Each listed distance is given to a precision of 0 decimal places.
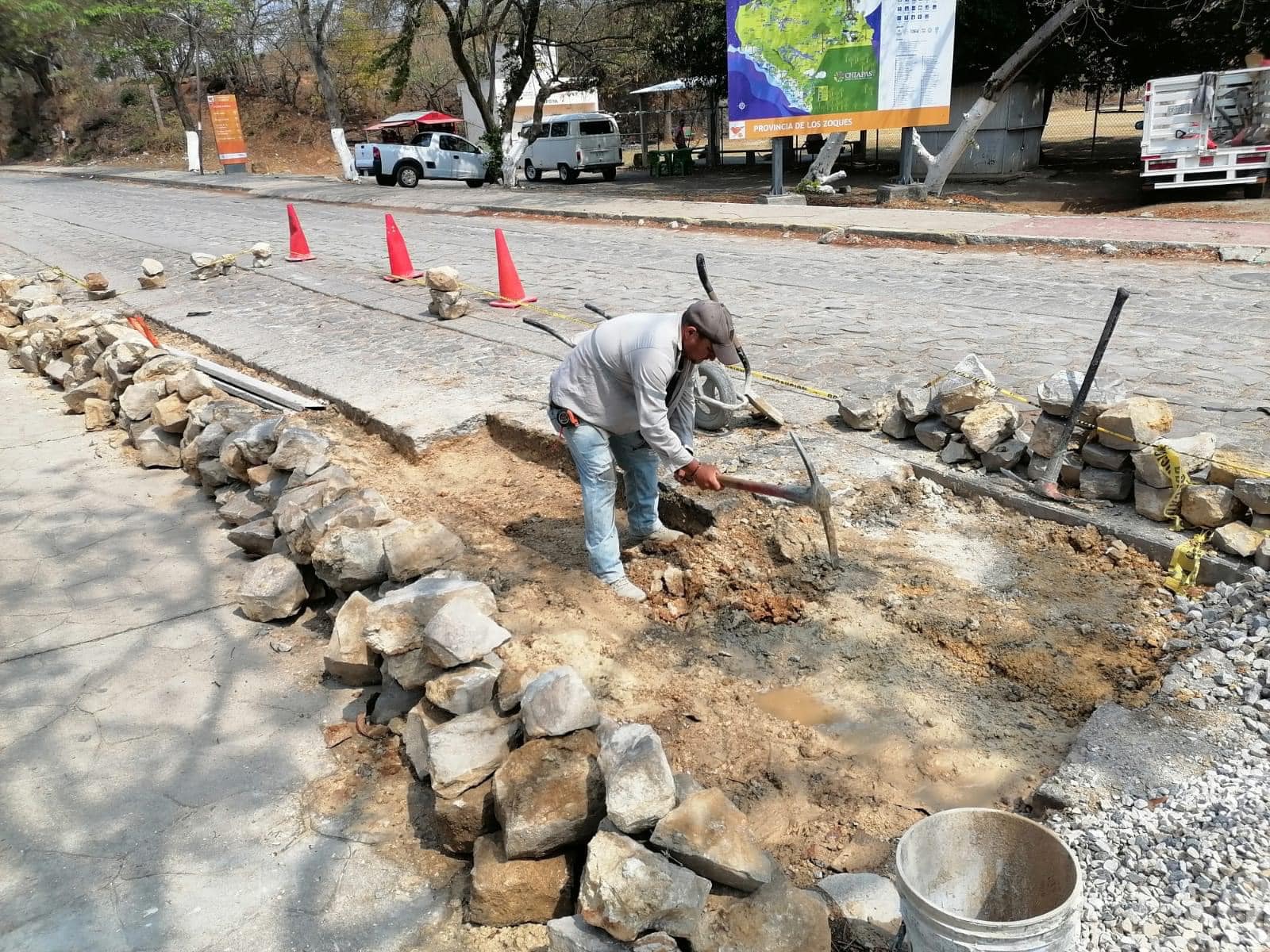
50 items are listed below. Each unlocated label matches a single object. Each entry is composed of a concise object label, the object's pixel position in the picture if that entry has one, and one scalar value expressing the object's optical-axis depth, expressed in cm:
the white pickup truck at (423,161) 2517
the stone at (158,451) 672
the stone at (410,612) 358
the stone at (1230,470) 396
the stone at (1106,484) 438
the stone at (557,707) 288
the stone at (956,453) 495
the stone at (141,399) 709
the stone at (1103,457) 434
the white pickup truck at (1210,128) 1371
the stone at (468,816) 292
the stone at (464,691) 324
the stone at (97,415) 760
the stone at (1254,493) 381
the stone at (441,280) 875
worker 371
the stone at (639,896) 230
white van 2495
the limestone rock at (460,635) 332
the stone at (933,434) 506
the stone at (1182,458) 416
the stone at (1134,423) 423
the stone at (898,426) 527
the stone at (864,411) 541
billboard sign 1500
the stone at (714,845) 240
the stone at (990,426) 482
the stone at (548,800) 268
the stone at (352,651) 385
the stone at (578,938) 233
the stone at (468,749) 296
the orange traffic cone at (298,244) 1283
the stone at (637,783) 251
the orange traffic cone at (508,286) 935
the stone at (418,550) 416
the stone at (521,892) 268
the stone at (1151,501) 418
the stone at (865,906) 244
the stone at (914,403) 515
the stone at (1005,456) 476
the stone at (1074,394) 444
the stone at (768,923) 233
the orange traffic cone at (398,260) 1102
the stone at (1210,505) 397
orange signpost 3117
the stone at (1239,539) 380
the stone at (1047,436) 454
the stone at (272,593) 455
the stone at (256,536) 514
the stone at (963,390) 495
